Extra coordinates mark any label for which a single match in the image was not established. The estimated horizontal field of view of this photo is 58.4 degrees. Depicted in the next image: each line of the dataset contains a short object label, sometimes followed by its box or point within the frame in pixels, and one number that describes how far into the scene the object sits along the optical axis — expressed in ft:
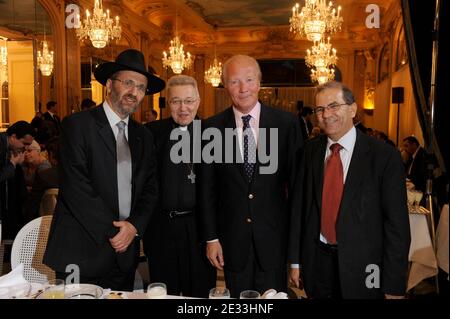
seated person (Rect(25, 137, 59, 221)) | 12.98
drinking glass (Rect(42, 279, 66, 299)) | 5.15
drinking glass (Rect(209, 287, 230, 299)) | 5.17
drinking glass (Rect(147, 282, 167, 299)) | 5.38
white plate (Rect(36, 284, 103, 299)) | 5.22
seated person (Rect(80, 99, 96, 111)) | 22.21
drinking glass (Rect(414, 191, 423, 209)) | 13.24
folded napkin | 5.63
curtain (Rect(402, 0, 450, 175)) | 9.62
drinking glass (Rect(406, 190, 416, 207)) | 13.28
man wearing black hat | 7.16
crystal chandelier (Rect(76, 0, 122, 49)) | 25.76
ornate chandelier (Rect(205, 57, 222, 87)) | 48.60
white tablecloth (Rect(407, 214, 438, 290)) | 11.56
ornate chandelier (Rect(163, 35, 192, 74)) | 37.86
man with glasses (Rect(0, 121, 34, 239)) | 12.61
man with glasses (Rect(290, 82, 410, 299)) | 6.47
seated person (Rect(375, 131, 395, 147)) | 26.05
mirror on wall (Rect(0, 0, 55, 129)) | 24.14
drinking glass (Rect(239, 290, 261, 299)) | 5.09
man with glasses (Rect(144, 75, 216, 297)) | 8.85
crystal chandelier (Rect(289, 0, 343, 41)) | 26.55
